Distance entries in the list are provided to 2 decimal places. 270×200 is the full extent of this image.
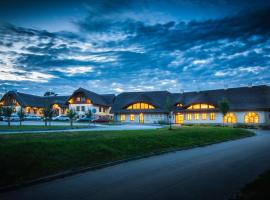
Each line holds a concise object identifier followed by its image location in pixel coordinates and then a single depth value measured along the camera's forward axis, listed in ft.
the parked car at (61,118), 212.35
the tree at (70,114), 121.11
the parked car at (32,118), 209.89
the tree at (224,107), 160.97
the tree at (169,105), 116.18
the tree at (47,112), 118.41
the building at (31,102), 248.93
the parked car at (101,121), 184.34
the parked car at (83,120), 195.46
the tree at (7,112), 110.01
